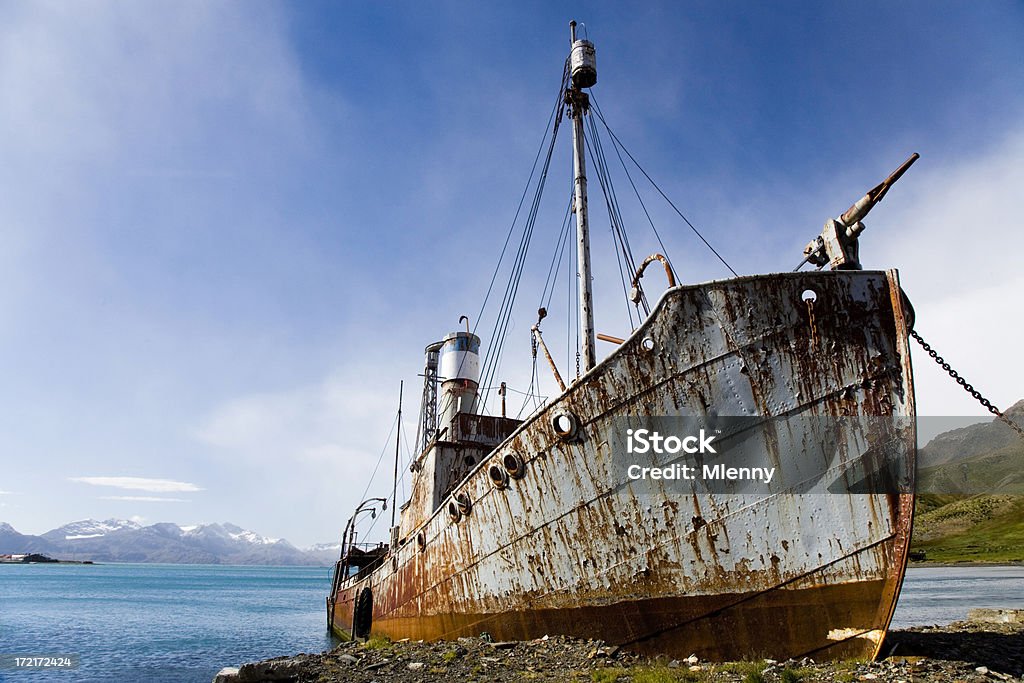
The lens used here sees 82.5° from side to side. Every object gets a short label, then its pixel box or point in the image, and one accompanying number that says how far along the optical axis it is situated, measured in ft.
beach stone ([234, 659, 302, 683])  32.81
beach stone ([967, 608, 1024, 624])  46.26
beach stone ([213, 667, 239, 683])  32.14
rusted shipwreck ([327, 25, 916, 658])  23.12
